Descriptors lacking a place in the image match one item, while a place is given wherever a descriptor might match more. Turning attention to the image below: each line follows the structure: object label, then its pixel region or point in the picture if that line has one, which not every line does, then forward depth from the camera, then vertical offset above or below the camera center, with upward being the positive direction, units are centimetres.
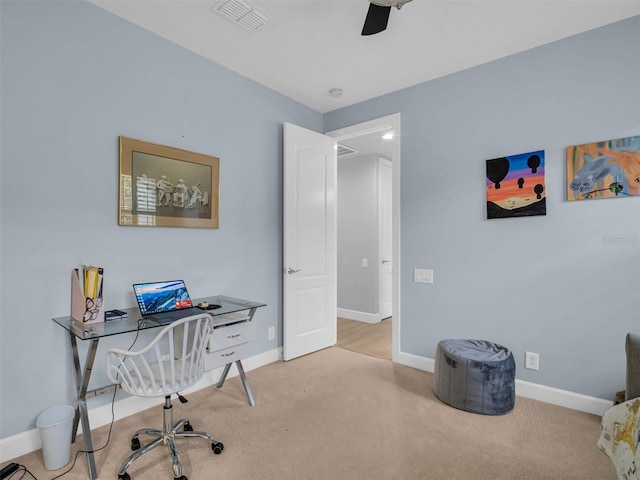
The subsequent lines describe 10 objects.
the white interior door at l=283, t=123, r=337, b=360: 336 +2
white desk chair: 170 -73
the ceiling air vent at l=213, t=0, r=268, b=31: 215 +154
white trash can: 177 -103
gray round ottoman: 235 -98
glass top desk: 177 -52
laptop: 223 -39
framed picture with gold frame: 234 +45
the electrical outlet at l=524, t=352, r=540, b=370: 260 -92
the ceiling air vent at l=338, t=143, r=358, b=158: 476 +138
